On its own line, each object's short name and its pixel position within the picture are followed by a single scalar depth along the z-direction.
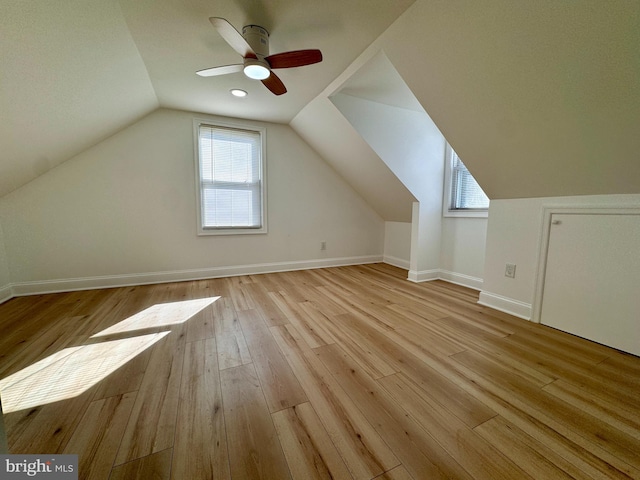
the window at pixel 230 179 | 3.26
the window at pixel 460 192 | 2.93
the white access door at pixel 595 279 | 1.64
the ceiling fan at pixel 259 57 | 1.65
